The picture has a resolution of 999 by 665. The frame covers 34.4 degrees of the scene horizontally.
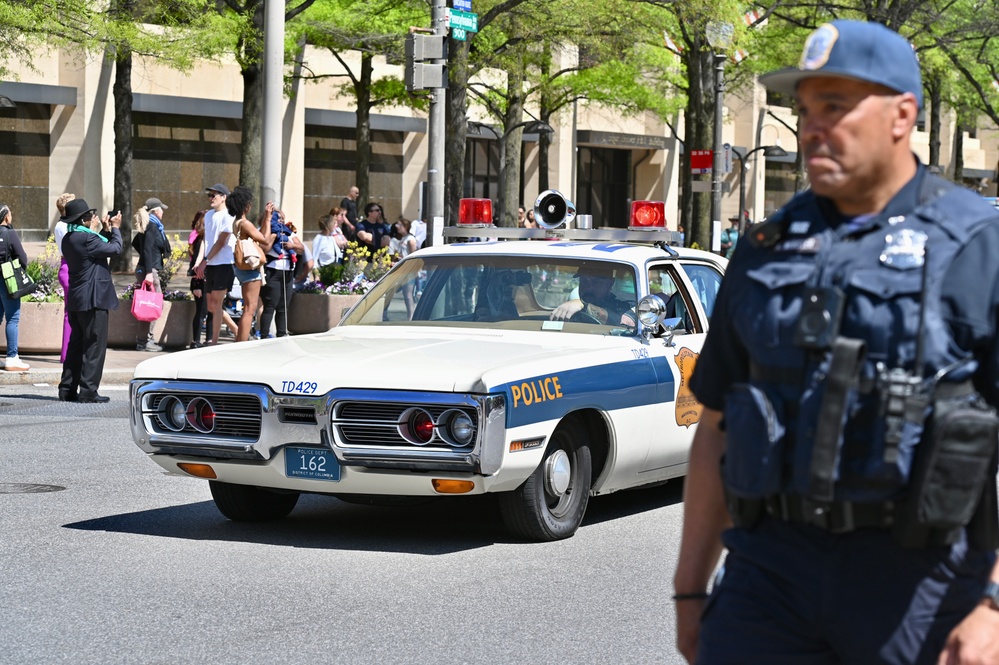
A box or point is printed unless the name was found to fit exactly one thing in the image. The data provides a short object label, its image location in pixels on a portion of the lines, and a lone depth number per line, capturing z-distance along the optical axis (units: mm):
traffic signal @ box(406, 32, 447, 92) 19328
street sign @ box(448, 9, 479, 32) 20000
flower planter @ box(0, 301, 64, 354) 17547
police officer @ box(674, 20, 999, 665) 2820
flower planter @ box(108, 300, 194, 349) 18547
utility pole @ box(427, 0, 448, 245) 19844
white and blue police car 7371
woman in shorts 17328
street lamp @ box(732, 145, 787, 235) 40706
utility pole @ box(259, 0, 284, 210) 18188
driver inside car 8812
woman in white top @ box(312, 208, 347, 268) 22281
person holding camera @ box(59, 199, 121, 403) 13523
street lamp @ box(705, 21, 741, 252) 27844
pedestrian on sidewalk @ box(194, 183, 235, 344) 17547
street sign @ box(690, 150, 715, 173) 30312
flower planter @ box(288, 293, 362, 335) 20672
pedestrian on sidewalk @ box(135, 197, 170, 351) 18453
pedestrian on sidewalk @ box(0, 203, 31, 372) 15913
